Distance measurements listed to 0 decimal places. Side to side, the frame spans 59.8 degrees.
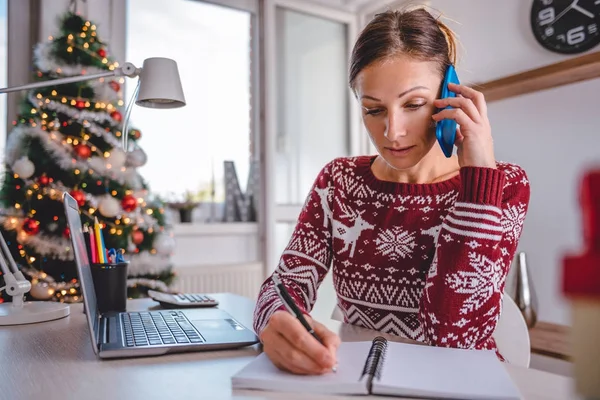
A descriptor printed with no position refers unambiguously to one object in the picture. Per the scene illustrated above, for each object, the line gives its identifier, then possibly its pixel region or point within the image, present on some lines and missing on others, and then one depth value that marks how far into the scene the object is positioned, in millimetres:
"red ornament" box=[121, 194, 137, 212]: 2199
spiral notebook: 545
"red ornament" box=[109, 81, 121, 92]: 2281
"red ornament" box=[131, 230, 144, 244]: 2211
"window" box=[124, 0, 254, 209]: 2932
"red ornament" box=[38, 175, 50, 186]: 2064
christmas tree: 2049
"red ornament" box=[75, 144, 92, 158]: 2121
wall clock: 1949
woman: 875
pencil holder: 1086
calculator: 1183
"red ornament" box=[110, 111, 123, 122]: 2259
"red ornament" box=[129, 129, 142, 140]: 2271
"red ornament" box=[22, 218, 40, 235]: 2016
